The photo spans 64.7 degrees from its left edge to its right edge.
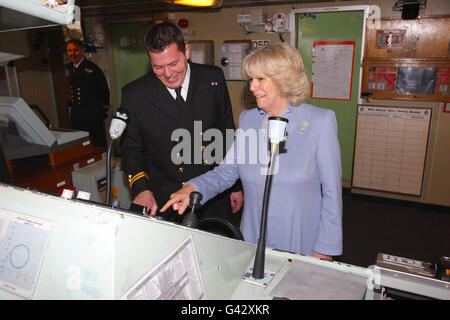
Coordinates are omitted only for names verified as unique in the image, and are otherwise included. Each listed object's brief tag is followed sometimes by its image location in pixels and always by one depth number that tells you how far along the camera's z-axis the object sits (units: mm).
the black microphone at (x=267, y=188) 1059
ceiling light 2631
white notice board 4125
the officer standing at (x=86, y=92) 5160
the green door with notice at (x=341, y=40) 4215
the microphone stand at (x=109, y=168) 1500
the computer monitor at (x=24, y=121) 2332
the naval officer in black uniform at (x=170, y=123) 2174
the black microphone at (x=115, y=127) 1464
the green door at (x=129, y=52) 5703
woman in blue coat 1544
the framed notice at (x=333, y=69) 4316
